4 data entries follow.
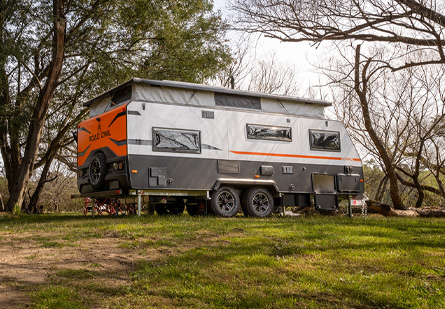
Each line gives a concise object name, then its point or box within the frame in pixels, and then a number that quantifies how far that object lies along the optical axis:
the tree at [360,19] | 10.34
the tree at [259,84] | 27.83
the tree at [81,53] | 16.83
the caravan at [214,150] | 12.35
